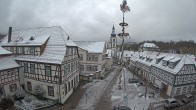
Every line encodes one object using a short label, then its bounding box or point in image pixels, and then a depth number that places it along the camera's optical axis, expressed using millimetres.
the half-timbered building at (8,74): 14496
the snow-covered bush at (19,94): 14791
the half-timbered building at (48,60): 14530
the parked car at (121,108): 12761
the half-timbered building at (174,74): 17187
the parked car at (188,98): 15179
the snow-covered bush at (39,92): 14948
